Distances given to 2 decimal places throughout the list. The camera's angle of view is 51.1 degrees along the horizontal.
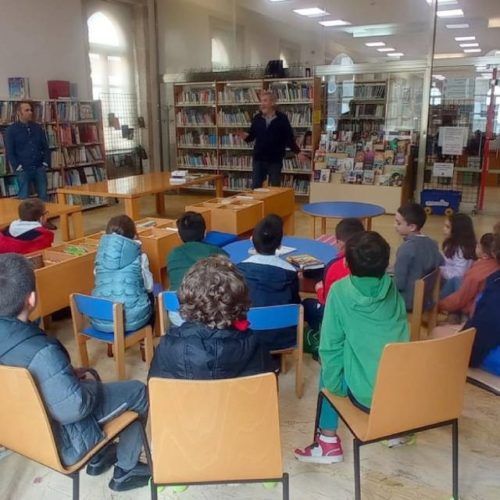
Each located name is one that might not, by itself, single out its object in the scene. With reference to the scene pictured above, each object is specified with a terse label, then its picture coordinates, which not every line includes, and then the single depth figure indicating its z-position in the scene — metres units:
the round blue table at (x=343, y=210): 4.78
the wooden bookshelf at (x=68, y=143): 6.81
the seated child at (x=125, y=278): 2.83
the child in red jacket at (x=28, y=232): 3.63
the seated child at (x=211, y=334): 1.65
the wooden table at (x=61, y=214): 4.44
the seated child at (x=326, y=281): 2.79
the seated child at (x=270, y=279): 2.57
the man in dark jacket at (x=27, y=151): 6.49
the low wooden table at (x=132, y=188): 5.20
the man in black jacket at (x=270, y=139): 6.66
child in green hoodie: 1.89
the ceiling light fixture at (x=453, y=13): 7.69
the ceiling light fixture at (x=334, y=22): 8.41
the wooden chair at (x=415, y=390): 1.62
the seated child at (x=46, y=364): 1.54
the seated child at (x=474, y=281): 2.92
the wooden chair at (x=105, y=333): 2.59
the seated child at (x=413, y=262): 3.17
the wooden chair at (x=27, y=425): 1.47
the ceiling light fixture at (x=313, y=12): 8.48
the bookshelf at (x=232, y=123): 8.17
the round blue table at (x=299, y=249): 3.38
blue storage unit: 7.36
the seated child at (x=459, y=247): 3.40
